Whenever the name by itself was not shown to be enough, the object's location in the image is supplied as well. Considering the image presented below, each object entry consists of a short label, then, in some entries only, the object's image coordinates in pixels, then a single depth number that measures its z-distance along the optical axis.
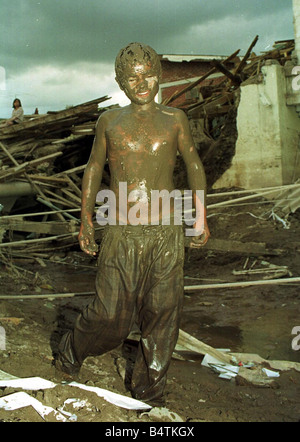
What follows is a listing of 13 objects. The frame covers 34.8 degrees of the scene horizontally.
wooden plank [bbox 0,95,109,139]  10.62
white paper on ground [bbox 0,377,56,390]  2.68
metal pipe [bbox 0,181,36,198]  9.12
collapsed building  9.43
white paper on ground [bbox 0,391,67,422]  2.42
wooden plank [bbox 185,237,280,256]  7.03
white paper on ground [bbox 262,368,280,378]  3.67
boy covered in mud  2.77
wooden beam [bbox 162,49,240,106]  11.17
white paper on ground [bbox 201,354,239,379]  3.63
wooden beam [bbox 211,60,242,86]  9.92
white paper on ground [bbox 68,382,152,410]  2.66
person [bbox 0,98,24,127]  11.14
